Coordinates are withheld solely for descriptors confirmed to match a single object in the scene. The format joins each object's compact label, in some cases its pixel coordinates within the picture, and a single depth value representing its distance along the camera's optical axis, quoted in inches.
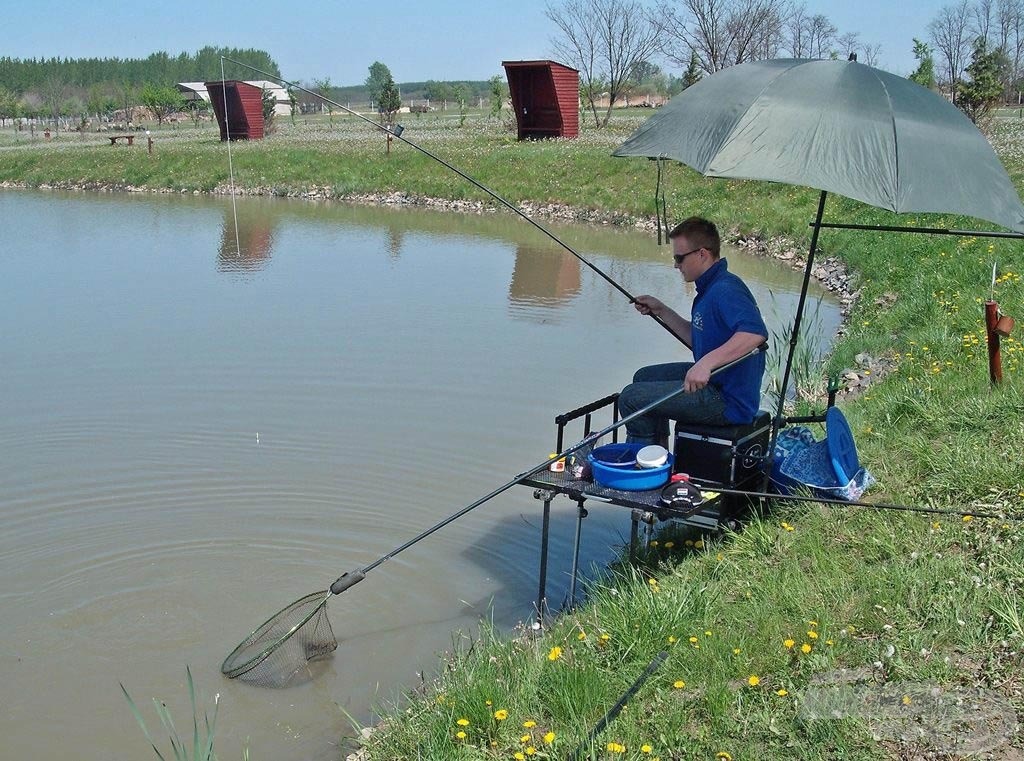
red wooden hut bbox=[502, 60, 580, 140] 1456.7
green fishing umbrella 164.2
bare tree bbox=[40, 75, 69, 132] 3390.7
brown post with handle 237.0
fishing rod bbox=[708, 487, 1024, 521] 173.3
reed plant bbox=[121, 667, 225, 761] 168.1
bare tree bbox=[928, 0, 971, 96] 2166.6
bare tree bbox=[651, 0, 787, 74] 1899.6
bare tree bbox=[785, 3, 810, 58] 2348.7
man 185.3
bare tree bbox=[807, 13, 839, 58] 2385.6
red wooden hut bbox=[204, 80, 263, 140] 1786.4
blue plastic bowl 181.5
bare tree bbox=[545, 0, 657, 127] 2130.9
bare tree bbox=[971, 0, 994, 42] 2251.2
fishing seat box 188.2
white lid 181.9
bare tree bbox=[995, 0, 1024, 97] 2242.9
